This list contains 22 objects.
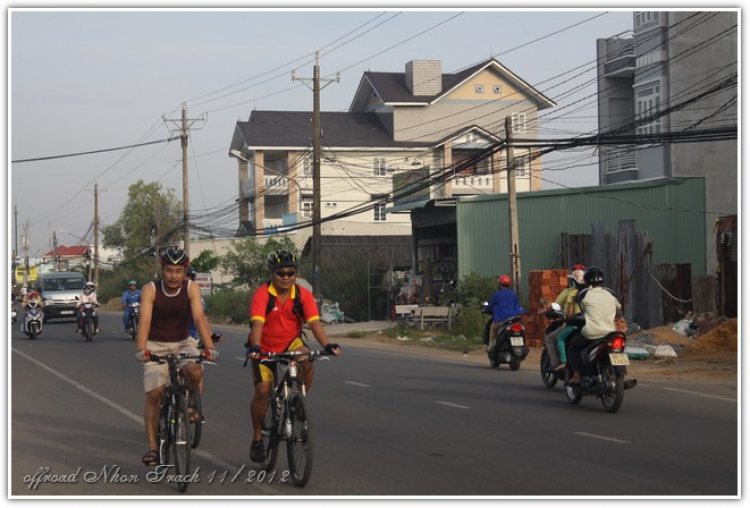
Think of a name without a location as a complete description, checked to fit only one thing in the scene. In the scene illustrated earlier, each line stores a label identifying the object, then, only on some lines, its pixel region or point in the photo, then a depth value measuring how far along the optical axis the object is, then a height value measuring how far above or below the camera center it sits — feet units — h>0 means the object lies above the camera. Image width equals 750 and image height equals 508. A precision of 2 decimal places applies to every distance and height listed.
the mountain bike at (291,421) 27.45 -3.70
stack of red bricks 84.84 -1.09
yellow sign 417.08 +6.18
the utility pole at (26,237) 390.97 +19.89
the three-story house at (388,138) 212.64 +29.30
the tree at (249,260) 187.26 +4.17
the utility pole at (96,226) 265.36 +15.35
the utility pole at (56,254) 411.13 +13.67
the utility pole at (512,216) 89.45 +5.31
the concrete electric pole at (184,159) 166.71 +20.04
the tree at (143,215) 298.56 +20.41
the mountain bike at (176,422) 27.22 -3.70
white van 130.93 -0.60
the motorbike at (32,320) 102.53 -3.21
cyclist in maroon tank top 28.89 -1.13
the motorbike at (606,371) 41.88 -3.85
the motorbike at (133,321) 98.22 -3.33
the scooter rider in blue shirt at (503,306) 62.28 -1.64
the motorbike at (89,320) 95.96 -3.10
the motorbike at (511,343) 62.23 -3.84
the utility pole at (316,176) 122.93 +12.43
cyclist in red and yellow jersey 29.17 -1.04
